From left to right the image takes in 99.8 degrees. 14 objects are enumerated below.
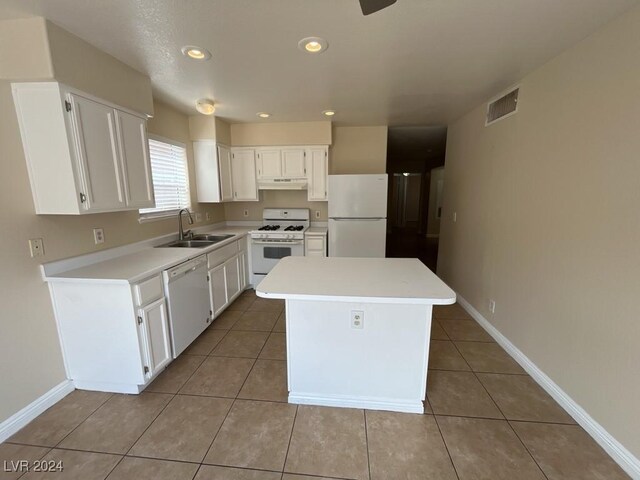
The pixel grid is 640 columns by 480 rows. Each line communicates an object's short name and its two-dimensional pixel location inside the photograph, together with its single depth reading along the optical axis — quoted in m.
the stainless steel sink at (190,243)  3.02
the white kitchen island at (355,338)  1.63
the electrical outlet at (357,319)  1.67
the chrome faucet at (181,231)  3.10
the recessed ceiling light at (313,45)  1.72
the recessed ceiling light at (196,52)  1.79
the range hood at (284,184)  3.90
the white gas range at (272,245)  3.68
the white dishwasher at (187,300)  2.17
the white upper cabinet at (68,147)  1.62
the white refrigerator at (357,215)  3.60
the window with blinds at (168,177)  2.86
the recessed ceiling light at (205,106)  2.74
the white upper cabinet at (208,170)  3.52
